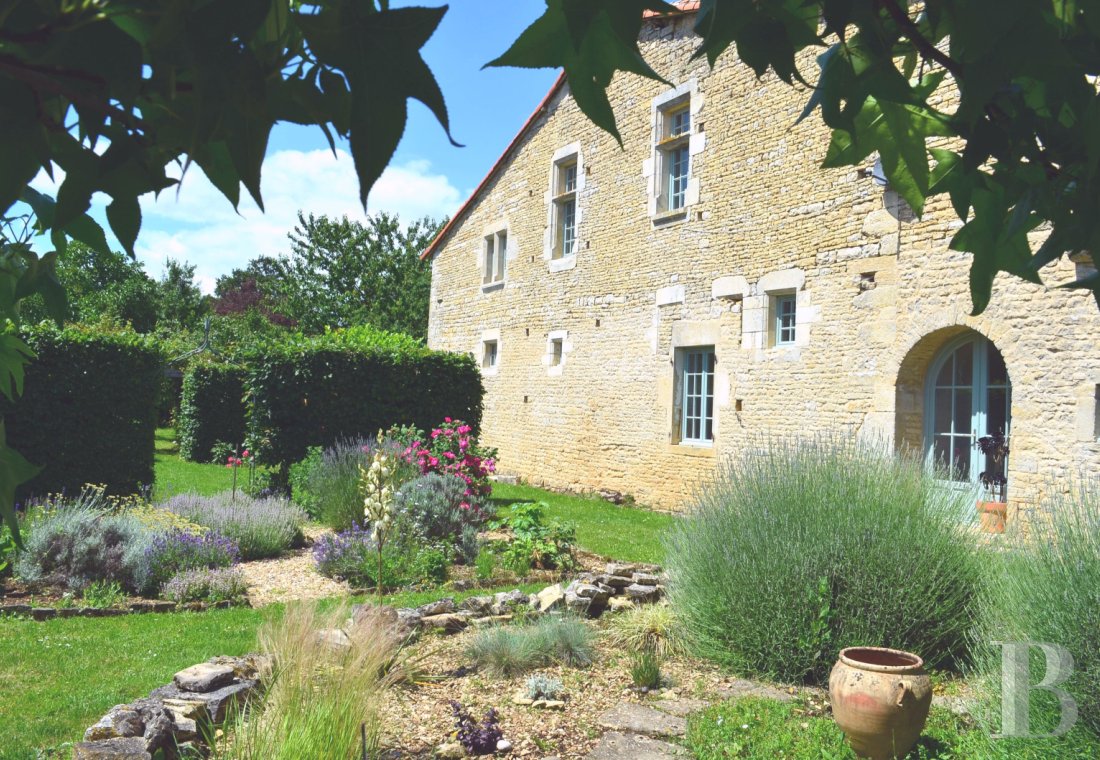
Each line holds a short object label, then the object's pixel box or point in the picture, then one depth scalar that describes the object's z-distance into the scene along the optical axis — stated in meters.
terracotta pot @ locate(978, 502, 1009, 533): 5.45
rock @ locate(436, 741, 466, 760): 3.51
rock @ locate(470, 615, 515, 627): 5.44
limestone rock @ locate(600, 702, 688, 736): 3.83
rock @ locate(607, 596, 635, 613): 6.05
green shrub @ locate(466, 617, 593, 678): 4.64
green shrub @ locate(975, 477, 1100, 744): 3.40
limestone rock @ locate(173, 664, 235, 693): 3.83
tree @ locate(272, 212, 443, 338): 31.69
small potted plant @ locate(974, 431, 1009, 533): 8.01
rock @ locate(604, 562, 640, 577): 6.70
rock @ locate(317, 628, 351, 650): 4.11
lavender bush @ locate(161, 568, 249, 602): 6.37
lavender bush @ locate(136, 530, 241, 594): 6.61
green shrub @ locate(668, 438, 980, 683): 4.54
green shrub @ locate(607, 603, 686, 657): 5.03
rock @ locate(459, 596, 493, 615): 5.84
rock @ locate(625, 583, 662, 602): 6.27
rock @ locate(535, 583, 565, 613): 5.74
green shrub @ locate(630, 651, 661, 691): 4.41
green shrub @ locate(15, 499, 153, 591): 6.50
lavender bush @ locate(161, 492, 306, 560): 7.98
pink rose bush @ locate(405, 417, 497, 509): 9.69
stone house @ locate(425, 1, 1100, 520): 7.92
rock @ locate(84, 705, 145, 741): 3.34
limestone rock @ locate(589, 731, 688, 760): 3.54
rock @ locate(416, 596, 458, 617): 5.67
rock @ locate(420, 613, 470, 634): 5.48
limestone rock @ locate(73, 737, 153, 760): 3.02
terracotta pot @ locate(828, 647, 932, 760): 3.45
